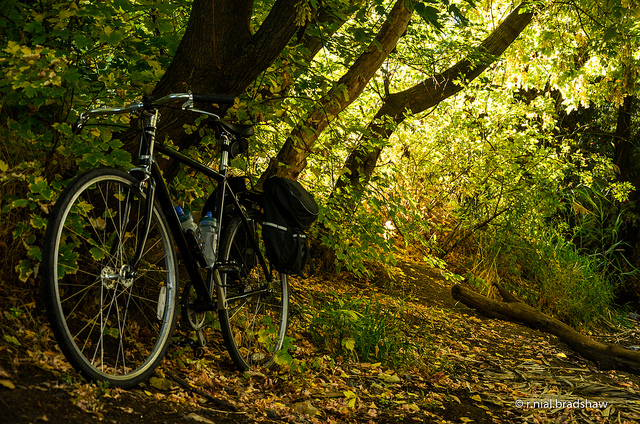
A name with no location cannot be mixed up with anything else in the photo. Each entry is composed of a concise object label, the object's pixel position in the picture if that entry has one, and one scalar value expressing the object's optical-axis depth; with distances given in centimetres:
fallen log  536
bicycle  251
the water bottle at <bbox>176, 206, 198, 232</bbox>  314
